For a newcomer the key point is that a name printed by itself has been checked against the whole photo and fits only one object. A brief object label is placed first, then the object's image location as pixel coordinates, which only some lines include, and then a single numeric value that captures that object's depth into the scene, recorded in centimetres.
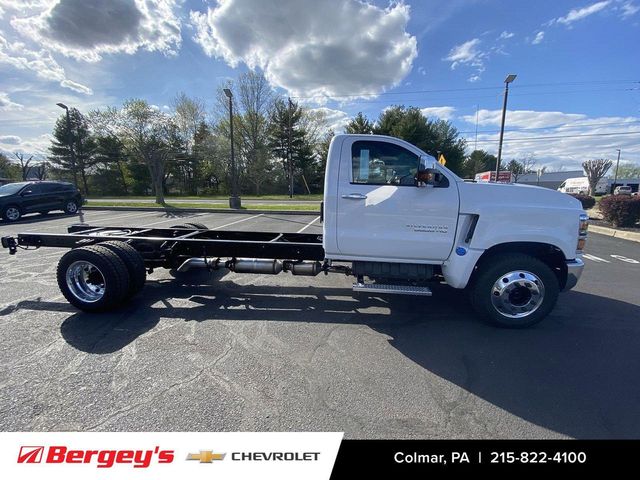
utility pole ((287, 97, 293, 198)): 3303
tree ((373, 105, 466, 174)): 3366
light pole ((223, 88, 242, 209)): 1764
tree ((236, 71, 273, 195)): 4025
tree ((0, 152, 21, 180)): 4956
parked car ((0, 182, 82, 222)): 1244
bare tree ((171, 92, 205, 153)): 3938
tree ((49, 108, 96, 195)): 4219
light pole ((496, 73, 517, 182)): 1552
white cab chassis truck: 353
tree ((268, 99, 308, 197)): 4075
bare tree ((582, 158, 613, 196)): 3061
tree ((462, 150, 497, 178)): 5365
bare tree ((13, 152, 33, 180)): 4547
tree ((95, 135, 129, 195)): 4297
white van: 4422
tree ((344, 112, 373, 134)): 3783
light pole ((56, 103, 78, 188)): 2094
